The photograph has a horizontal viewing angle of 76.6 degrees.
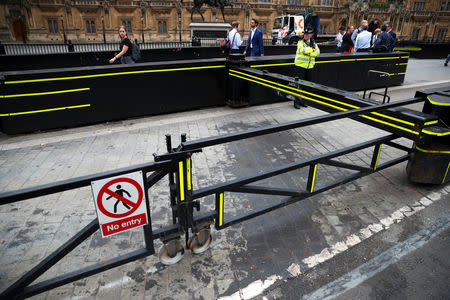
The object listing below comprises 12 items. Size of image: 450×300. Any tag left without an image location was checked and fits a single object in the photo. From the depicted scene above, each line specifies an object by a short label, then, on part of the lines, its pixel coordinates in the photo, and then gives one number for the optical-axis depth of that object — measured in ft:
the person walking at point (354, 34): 47.67
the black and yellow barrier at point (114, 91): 20.57
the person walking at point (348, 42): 43.88
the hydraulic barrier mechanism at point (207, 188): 7.47
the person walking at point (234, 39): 32.35
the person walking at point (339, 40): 54.37
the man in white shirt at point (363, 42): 38.11
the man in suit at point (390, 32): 40.32
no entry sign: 7.51
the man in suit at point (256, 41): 32.17
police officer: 25.71
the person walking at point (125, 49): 26.86
